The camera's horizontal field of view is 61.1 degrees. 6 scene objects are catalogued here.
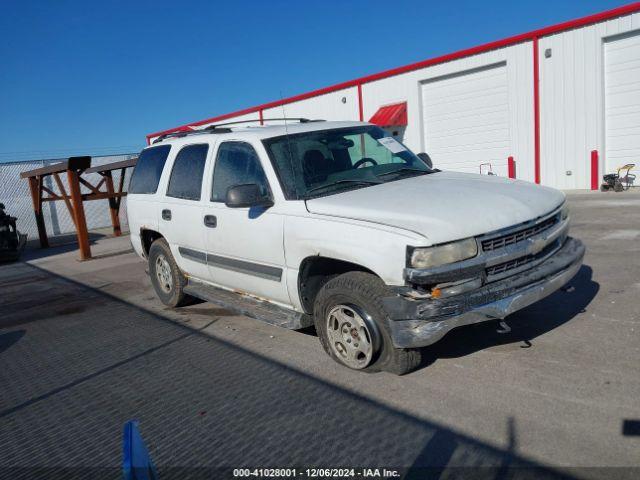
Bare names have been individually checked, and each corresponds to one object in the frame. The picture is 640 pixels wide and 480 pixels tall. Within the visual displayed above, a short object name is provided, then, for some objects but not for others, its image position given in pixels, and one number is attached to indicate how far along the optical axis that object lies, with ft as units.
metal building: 47.37
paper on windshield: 17.37
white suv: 11.62
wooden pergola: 38.32
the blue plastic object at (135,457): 6.15
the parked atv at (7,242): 43.83
